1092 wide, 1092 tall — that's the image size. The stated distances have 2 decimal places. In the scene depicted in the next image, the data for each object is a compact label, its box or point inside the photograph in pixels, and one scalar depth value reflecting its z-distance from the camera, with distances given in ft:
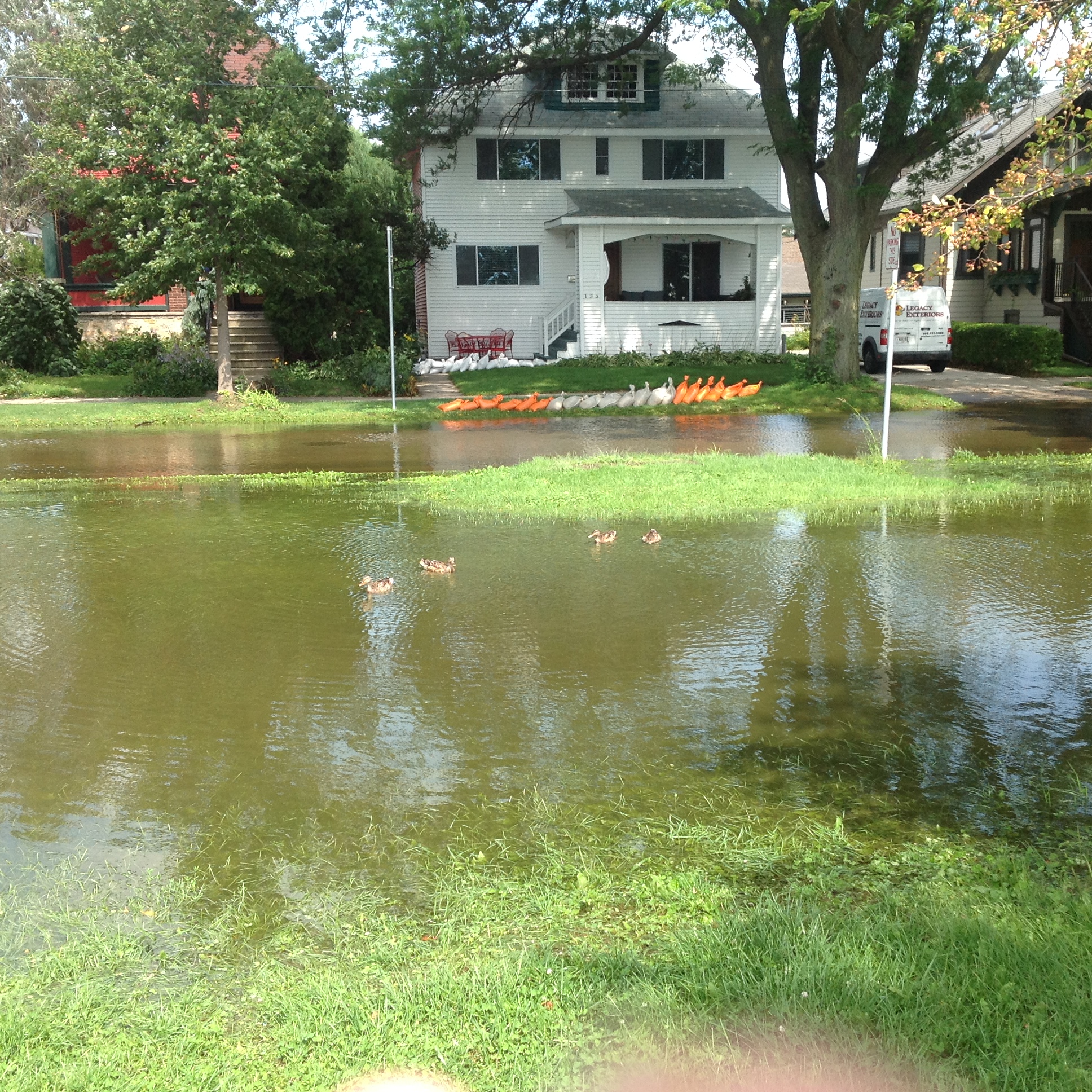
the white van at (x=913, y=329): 99.96
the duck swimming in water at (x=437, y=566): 31.27
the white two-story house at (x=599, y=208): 108.68
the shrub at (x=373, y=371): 87.56
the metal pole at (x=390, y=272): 63.53
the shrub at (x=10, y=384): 89.81
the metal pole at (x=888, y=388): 43.37
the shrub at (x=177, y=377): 89.86
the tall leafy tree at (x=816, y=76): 72.74
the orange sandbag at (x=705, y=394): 79.15
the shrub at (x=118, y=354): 100.22
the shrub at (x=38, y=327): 98.32
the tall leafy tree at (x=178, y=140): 73.87
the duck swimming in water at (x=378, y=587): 29.50
